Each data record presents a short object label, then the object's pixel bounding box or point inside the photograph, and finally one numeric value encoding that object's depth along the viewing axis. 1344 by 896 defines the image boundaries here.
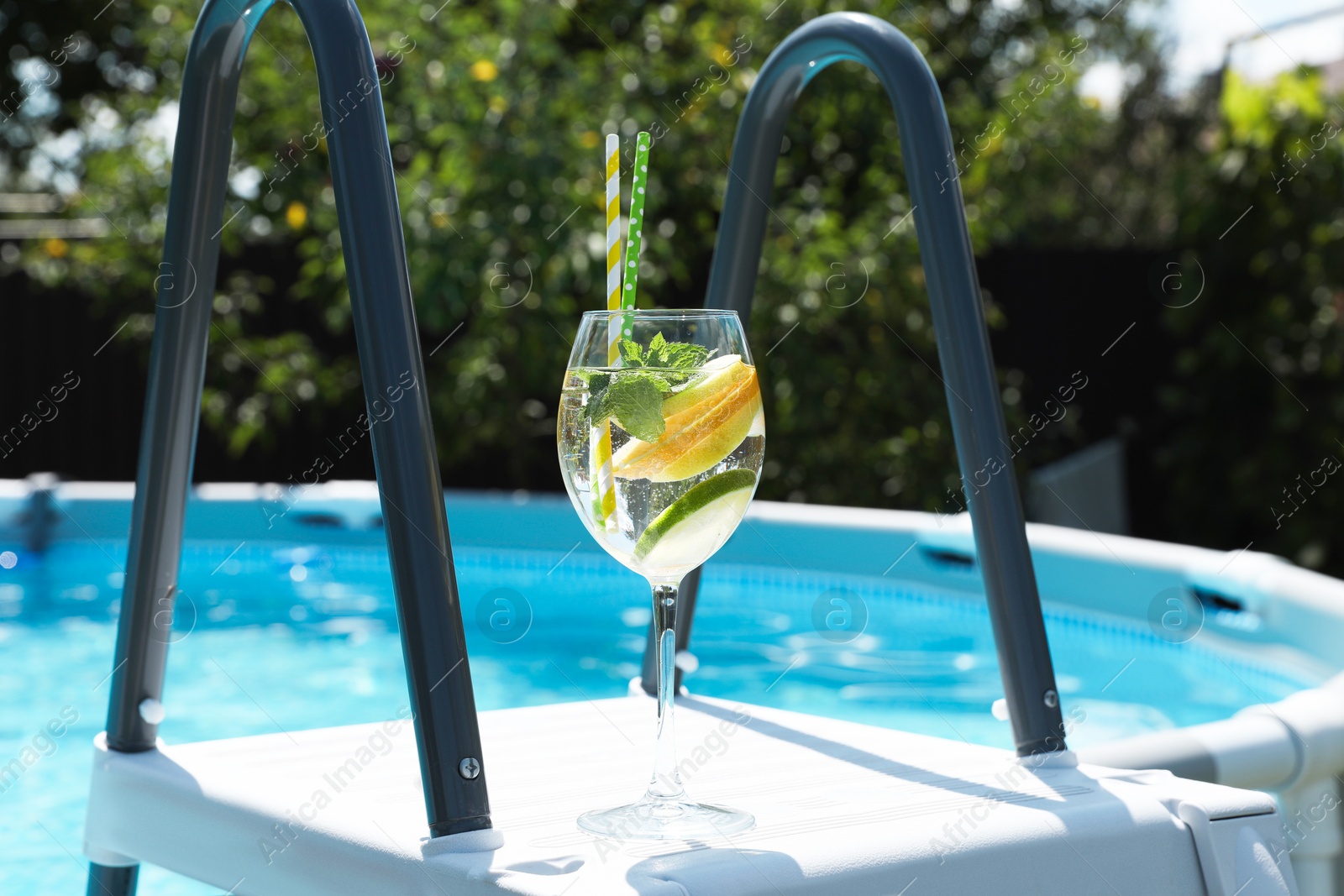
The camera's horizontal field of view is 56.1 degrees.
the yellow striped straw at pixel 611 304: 1.00
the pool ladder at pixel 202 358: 1.35
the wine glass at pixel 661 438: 0.99
